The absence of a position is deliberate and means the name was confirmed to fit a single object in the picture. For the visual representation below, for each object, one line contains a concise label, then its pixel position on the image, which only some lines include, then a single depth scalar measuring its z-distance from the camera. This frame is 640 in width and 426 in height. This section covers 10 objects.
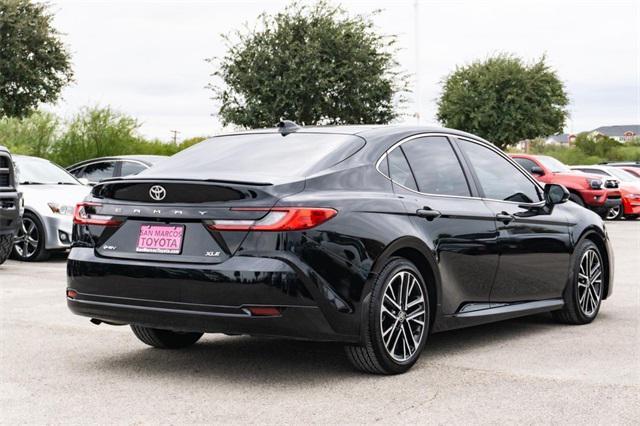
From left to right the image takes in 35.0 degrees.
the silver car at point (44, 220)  13.93
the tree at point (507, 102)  49.69
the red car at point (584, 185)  24.94
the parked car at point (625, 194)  27.12
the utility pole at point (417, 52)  36.69
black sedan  5.53
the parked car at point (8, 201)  11.76
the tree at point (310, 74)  34.50
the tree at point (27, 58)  33.00
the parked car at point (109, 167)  17.34
